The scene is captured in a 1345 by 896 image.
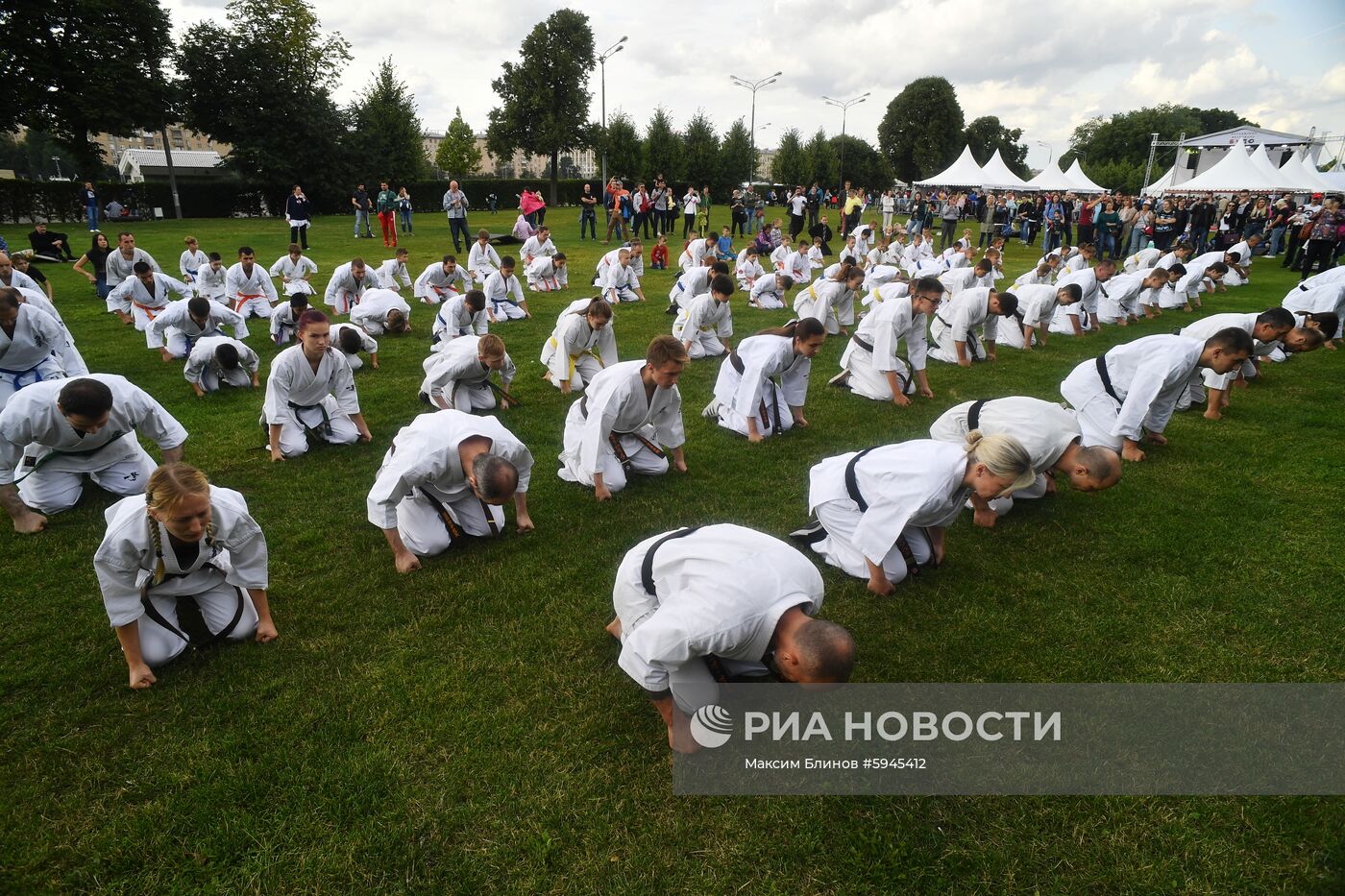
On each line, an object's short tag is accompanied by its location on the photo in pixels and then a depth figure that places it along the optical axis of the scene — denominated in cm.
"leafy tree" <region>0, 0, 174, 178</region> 2922
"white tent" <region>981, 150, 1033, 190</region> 3584
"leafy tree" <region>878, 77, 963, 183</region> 6512
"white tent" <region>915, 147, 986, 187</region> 3581
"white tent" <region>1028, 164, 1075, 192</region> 3631
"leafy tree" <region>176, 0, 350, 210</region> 3484
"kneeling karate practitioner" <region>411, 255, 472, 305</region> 1326
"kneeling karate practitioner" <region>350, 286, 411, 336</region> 1114
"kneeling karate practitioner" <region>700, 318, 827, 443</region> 651
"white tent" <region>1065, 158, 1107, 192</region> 3594
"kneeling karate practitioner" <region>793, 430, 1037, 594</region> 373
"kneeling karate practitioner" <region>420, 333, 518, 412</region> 727
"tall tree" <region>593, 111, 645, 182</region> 4875
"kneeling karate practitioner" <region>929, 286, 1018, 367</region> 895
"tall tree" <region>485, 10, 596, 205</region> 4334
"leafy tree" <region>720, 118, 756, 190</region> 5212
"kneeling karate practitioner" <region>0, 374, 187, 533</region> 452
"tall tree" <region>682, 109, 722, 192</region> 4997
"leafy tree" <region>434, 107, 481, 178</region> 5191
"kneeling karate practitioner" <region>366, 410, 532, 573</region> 414
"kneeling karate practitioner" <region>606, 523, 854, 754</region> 256
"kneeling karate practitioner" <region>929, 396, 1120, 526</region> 442
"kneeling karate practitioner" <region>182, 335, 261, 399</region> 802
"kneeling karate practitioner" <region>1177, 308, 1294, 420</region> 690
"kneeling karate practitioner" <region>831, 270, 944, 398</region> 760
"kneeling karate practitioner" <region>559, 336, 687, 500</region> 523
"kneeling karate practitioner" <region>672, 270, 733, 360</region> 920
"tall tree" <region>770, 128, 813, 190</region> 5881
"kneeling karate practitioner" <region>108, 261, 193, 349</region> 1084
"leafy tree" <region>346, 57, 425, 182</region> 3828
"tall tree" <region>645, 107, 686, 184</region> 4903
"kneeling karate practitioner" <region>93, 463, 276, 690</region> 314
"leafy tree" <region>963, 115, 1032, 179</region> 7856
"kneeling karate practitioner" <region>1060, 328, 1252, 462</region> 586
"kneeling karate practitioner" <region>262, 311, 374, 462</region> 607
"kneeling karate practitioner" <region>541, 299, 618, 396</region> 792
